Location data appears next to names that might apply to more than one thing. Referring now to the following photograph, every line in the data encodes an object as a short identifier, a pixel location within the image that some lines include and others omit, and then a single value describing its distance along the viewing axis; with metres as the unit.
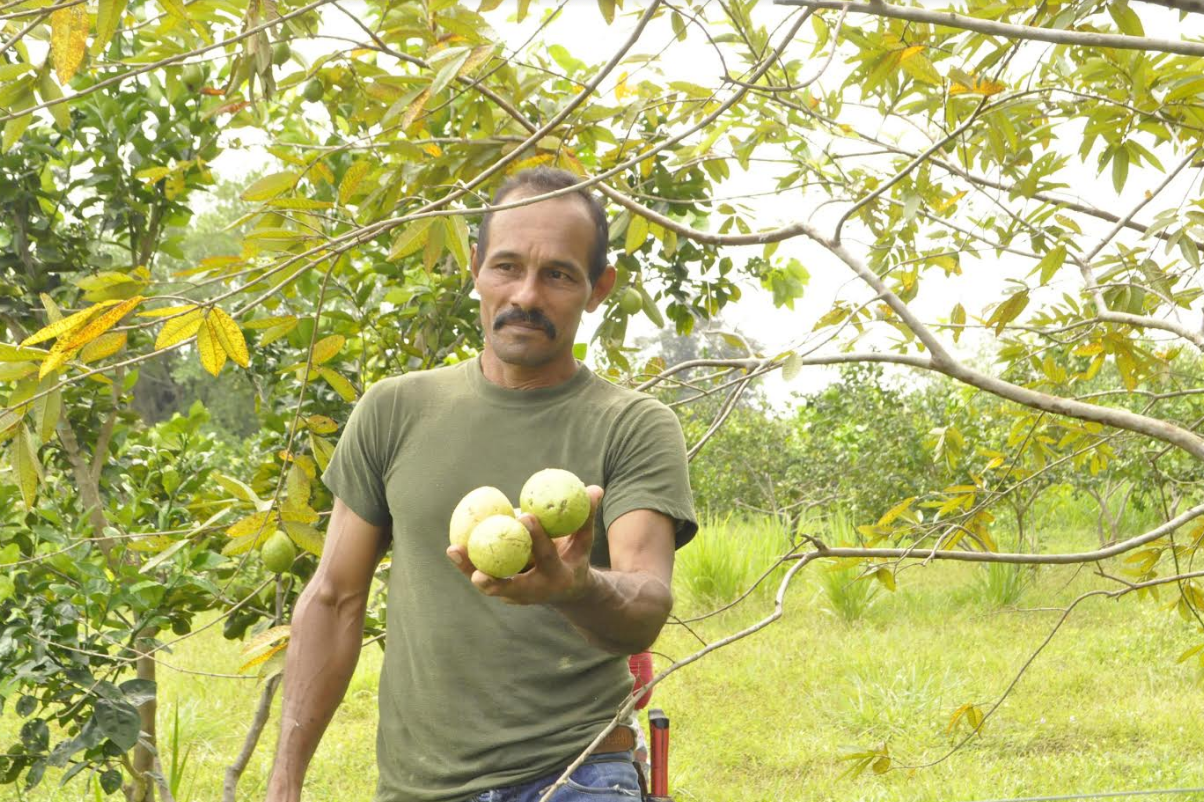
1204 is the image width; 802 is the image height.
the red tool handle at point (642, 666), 2.53
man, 1.87
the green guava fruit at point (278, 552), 2.24
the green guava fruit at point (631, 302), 3.06
